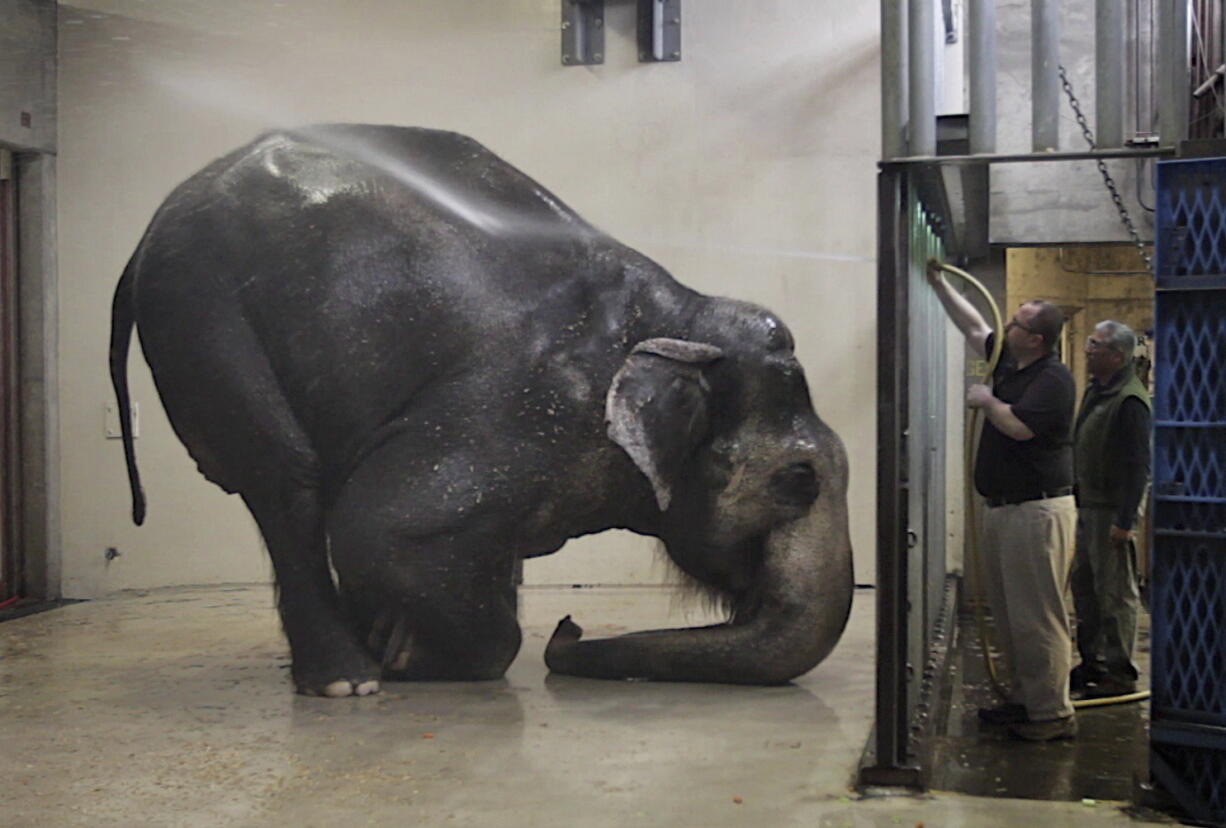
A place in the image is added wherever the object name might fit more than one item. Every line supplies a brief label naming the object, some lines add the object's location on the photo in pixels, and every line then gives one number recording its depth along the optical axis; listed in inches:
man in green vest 191.9
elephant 185.0
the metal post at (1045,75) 140.5
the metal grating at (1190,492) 129.5
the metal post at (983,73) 141.6
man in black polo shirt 163.8
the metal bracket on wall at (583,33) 232.5
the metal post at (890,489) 140.9
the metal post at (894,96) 142.3
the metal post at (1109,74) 137.9
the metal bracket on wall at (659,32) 234.1
